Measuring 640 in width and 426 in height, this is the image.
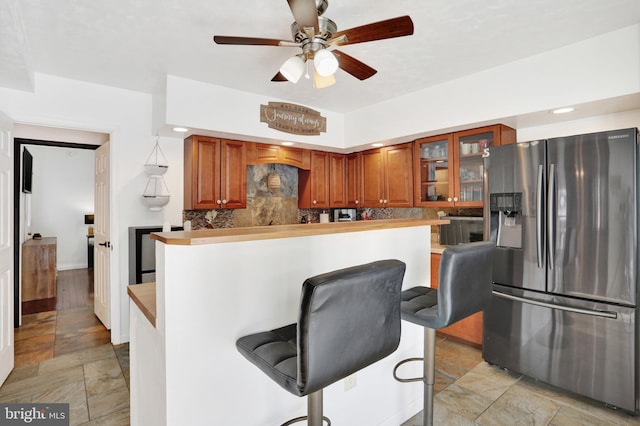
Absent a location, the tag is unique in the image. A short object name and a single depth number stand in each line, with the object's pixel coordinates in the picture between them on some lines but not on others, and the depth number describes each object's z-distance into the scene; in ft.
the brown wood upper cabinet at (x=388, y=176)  13.37
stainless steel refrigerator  7.23
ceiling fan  5.45
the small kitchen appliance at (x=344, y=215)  16.87
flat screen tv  15.99
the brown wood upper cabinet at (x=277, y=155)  13.15
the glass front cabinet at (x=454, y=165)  10.92
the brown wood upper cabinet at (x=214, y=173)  12.00
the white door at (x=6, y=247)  8.49
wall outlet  6.12
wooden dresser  15.85
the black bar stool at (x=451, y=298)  5.00
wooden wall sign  12.44
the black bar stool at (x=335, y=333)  3.39
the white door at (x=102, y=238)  12.12
